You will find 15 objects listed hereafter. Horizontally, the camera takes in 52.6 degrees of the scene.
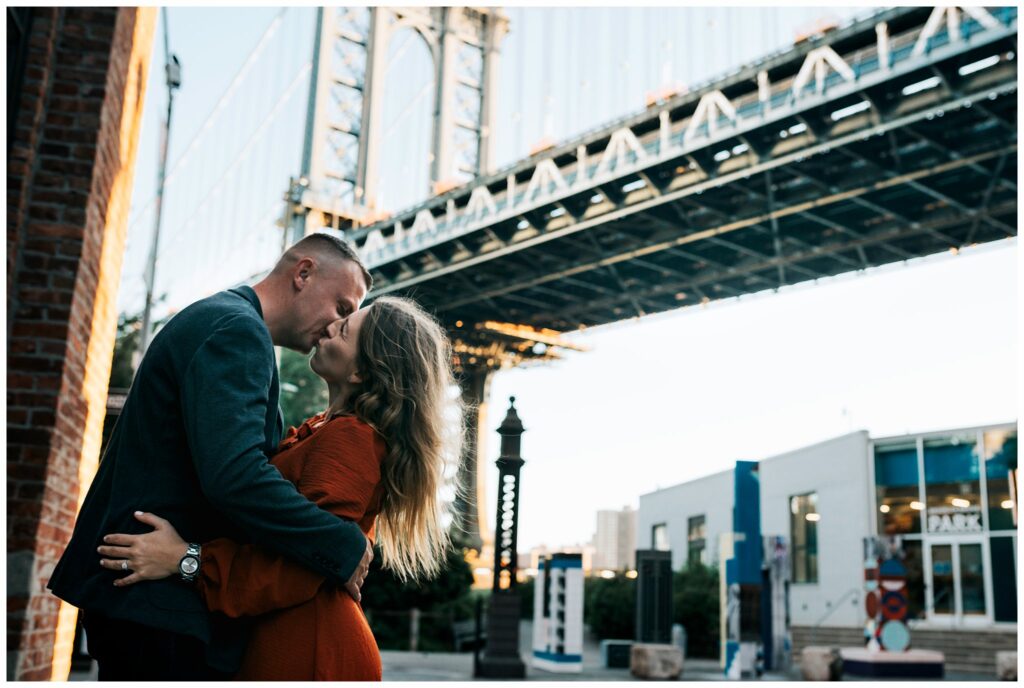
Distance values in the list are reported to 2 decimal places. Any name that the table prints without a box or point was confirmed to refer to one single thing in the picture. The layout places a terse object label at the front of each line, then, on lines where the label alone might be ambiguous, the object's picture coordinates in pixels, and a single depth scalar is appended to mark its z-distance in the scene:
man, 1.97
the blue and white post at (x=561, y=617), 17.30
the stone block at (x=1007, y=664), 17.08
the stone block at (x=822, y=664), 17.48
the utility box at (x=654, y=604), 18.38
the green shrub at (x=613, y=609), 25.84
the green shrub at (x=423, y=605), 21.06
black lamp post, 15.52
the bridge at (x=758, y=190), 22.94
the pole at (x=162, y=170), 15.60
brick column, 4.93
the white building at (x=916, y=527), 24.16
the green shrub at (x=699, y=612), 24.42
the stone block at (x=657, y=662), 17.30
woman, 2.01
